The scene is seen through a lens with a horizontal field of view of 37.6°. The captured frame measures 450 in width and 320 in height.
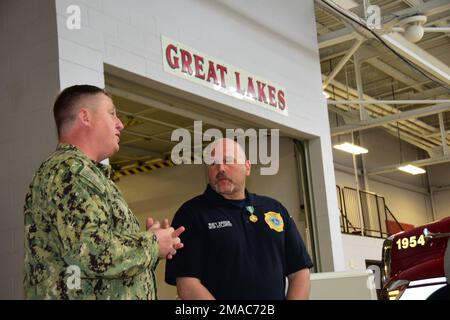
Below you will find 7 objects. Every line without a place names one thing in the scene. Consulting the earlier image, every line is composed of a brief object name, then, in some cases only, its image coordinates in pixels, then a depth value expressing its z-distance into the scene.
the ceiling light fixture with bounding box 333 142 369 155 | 15.88
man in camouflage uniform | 2.28
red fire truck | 5.50
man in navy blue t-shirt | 3.22
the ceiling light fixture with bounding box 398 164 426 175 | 18.94
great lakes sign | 6.18
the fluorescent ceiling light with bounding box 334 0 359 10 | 9.28
